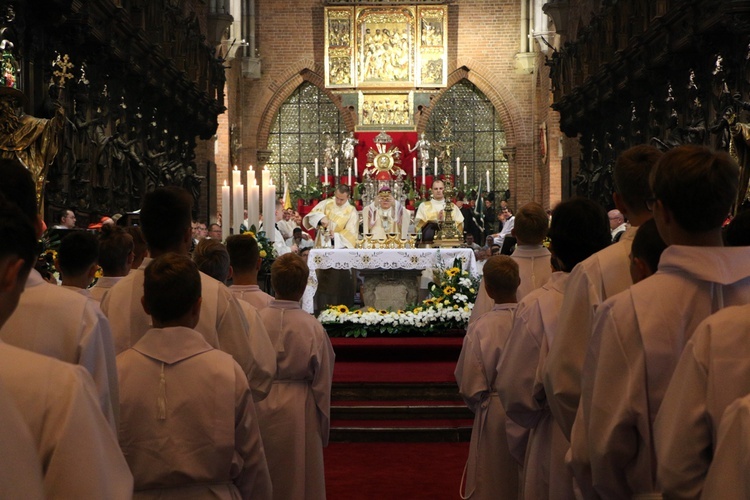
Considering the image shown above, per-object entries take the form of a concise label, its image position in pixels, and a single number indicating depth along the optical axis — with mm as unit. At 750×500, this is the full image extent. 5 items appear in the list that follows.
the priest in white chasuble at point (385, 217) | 14852
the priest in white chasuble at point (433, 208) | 15898
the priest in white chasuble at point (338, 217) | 15836
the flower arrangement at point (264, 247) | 12470
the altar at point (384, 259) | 13445
